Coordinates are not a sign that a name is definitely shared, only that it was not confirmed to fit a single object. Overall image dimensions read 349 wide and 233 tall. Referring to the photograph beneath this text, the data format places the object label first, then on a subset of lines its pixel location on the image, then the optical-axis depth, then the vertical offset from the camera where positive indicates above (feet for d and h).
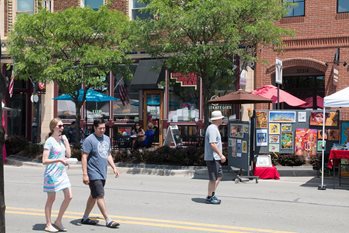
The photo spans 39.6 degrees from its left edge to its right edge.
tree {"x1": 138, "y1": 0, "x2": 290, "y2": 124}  46.96 +8.28
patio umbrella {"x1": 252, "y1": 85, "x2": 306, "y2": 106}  56.13 +2.08
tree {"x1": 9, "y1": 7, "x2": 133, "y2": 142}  54.44 +7.70
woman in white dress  22.44 -2.83
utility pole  11.11 -1.75
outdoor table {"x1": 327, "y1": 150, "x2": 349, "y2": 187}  39.50 -3.35
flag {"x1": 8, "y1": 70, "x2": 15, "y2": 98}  78.83 +4.00
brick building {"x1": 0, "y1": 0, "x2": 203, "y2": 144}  69.31 +1.66
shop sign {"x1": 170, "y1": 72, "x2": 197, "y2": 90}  68.74 +4.67
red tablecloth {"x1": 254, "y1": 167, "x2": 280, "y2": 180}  44.93 -5.54
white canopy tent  39.19 +1.11
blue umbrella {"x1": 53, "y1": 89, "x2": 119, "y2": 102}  66.74 +2.02
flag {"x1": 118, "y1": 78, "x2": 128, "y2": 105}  73.26 +3.15
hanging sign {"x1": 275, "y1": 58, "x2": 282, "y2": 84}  48.85 +4.30
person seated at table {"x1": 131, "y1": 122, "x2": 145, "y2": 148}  63.57 -3.33
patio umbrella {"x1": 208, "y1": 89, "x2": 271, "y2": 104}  45.80 +1.43
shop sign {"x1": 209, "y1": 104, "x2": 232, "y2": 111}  67.62 +0.83
